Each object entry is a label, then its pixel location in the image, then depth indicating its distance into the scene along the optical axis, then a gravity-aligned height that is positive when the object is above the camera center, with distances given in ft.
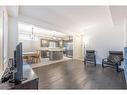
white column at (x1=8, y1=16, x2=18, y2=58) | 10.27 +1.90
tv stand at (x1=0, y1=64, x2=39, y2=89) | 2.93 -1.53
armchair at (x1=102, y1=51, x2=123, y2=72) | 11.72 -2.14
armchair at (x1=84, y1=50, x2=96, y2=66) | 15.15 -2.04
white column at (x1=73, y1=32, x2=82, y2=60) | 21.02 +0.35
